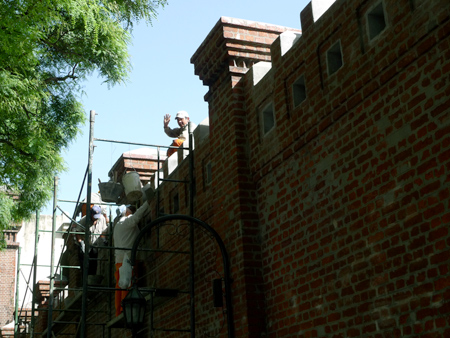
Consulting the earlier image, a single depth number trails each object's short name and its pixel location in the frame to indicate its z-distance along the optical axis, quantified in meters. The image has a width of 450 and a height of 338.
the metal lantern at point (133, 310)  7.38
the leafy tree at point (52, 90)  10.29
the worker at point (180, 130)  12.52
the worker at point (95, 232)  13.63
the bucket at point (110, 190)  11.56
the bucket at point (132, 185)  11.21
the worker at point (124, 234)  11.13
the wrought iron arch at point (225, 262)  7.56
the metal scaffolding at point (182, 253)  7.75
